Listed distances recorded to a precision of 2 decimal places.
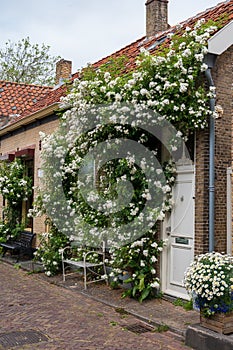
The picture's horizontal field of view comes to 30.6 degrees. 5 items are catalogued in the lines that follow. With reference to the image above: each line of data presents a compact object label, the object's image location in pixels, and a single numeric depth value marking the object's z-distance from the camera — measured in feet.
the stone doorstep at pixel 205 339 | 16.96
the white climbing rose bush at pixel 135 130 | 23.04
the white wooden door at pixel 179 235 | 24.52
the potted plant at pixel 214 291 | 17.65
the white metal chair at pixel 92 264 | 28.64
